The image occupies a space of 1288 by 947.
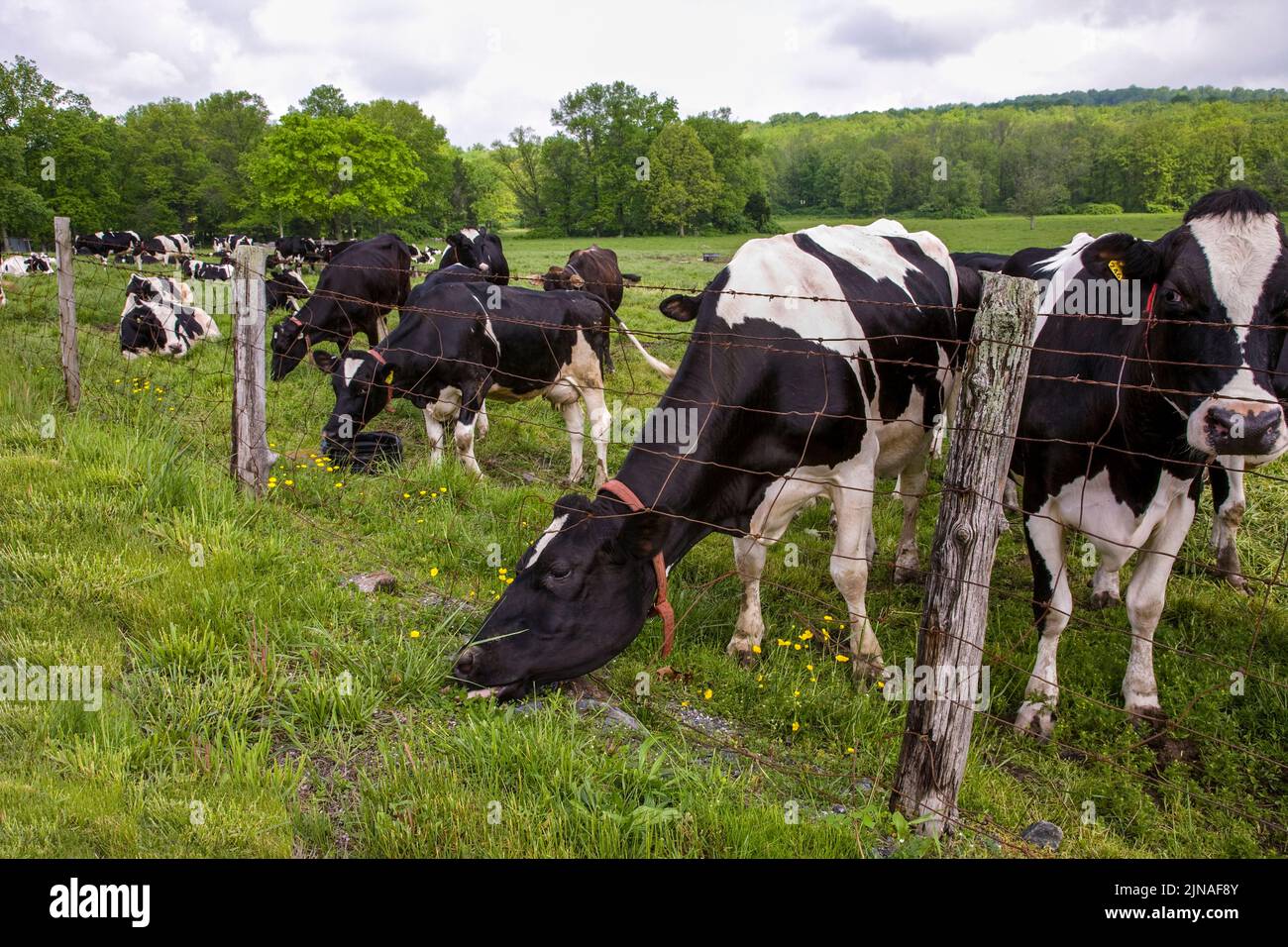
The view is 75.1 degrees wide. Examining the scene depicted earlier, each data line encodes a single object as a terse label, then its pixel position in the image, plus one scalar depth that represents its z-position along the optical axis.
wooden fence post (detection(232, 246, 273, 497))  5.67
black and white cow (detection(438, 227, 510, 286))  15.91
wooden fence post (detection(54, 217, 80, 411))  7.14
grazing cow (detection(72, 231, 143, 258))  30.63
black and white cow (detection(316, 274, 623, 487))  8.04
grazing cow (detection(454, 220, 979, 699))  4.02
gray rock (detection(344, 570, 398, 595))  4.94
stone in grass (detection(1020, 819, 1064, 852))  3.28
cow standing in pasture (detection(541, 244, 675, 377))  15.20
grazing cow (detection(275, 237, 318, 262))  28.56
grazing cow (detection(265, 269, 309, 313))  16.11
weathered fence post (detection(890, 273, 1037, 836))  2.76
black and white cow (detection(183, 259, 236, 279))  19.08
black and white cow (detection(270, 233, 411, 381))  11.59
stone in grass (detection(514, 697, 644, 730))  3.85
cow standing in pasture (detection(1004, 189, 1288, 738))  3.56
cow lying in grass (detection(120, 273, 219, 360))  11.95
